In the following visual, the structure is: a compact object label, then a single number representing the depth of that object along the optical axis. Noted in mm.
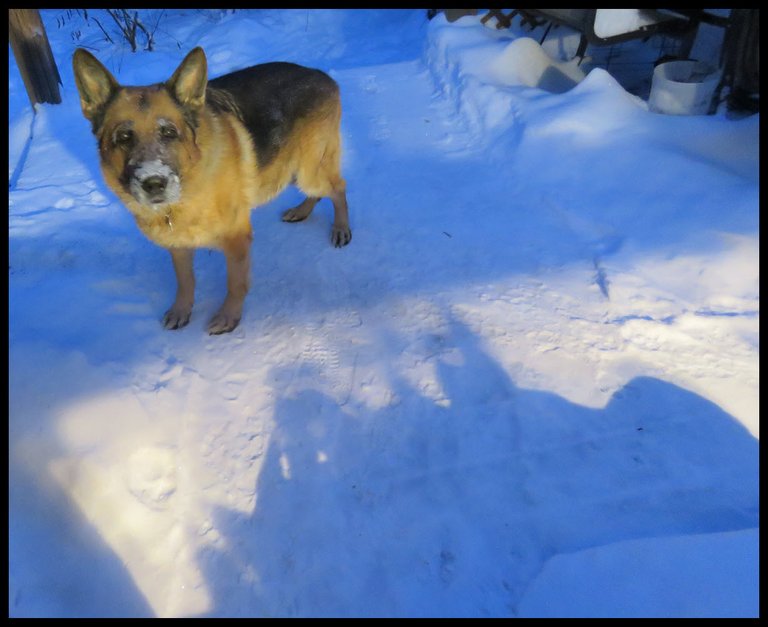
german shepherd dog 2287
